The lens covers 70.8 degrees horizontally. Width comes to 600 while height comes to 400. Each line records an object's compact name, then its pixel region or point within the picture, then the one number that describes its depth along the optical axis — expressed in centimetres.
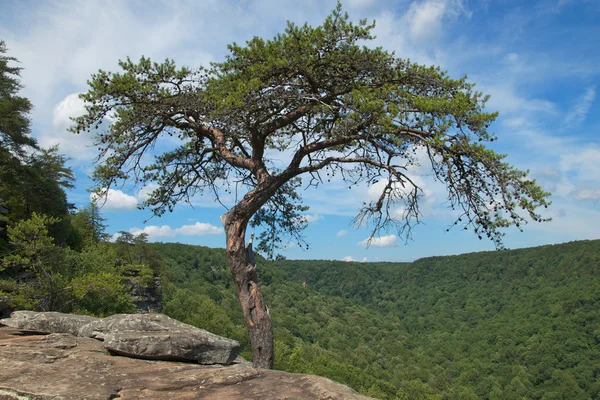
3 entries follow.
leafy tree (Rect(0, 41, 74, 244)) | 1790
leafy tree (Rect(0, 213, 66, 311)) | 1320
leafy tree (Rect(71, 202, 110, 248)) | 2714
